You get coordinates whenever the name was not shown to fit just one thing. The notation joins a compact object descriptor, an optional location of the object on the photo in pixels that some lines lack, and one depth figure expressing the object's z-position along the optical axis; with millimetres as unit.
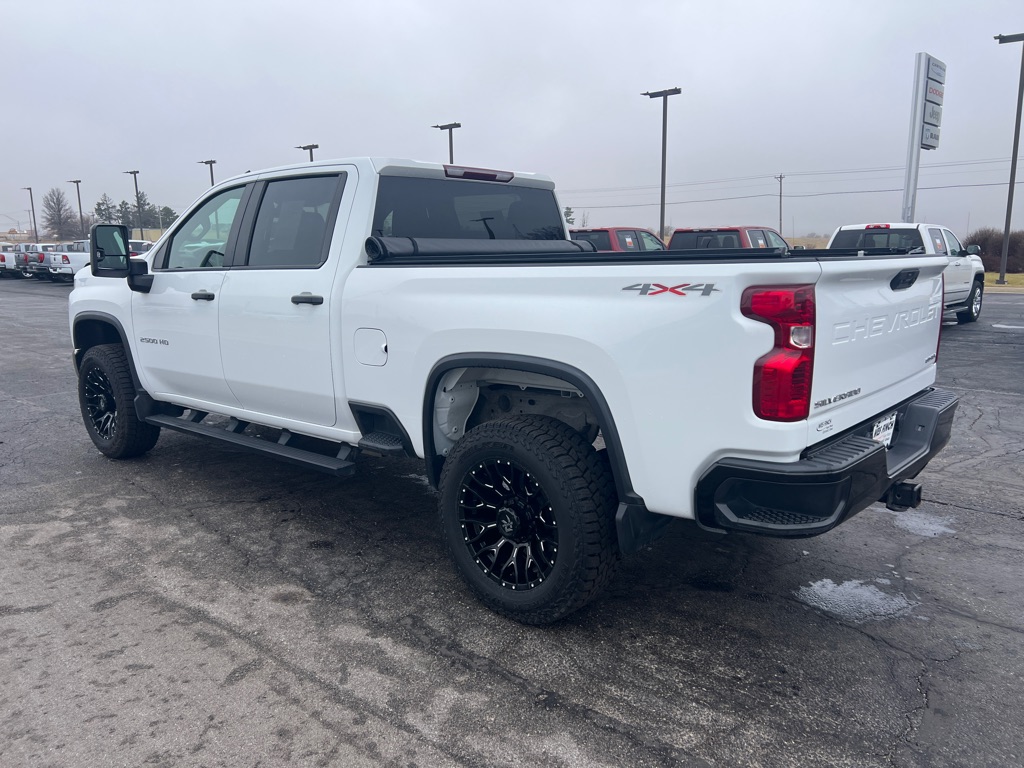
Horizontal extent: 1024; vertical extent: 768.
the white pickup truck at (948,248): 13609
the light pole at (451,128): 39156
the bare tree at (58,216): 98125
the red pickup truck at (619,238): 17703
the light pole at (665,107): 32344
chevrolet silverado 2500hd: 2707
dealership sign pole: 21359
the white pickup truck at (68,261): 28078
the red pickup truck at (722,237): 16844
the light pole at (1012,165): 26364
